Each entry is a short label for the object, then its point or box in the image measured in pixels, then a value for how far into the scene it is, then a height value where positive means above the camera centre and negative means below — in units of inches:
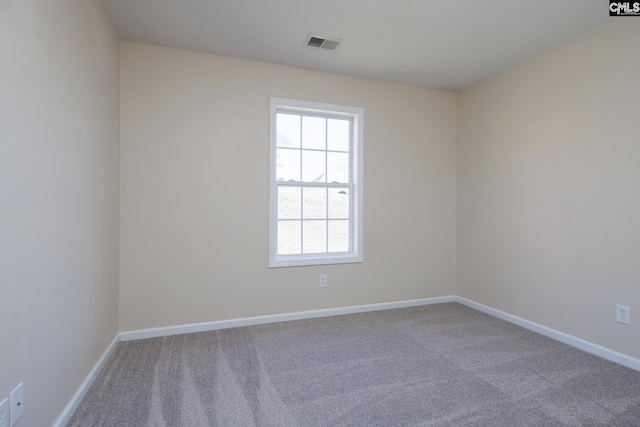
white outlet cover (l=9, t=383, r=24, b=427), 48.5 -30.3
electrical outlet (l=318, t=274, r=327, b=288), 132.0 -29.1
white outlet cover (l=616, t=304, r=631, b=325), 91.2 -29.4
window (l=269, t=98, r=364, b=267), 128.2 +11.7
